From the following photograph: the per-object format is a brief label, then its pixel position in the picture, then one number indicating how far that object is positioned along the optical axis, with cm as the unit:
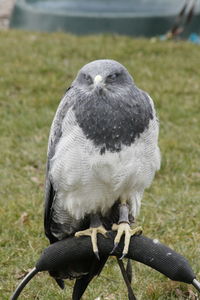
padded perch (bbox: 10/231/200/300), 515
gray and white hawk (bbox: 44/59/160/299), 570
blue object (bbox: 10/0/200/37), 1894
